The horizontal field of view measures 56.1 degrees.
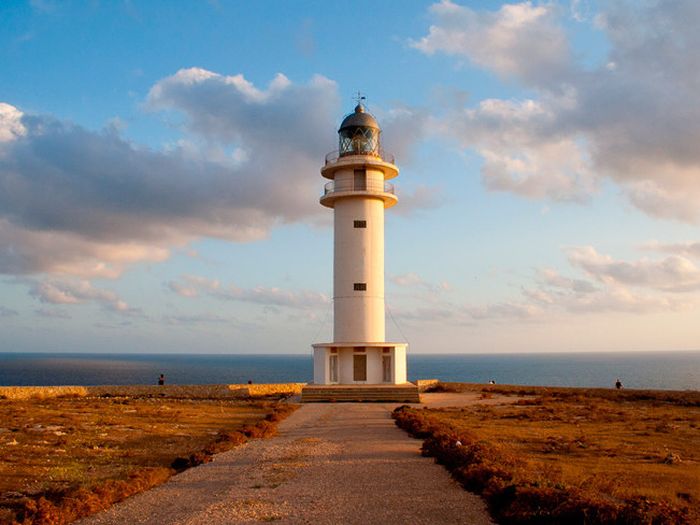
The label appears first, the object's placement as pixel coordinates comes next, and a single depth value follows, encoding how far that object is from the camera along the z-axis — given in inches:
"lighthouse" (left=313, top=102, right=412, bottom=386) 1240.8
